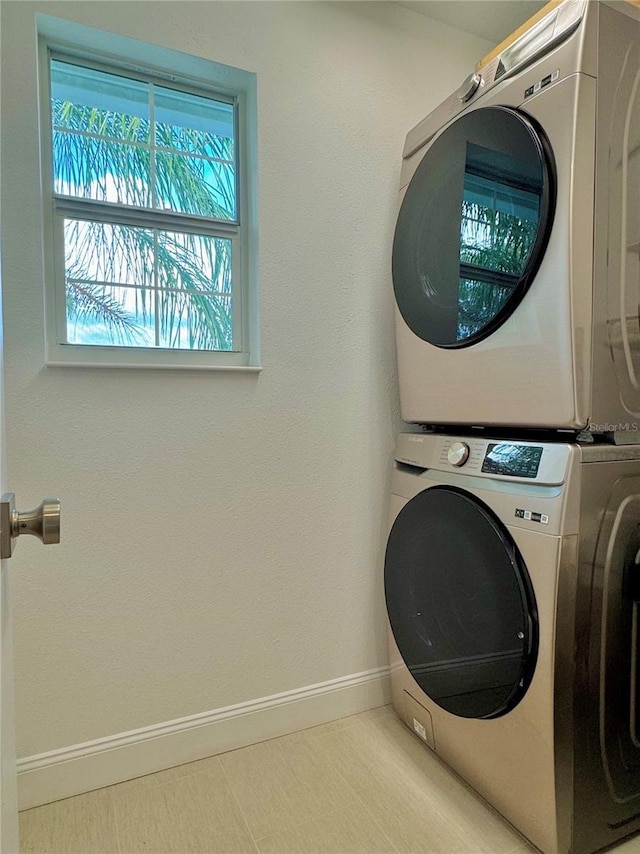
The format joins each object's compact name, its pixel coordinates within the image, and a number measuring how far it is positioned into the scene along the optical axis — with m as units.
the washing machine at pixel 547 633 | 1.08
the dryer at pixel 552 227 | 1.06
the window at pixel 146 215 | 1.45
